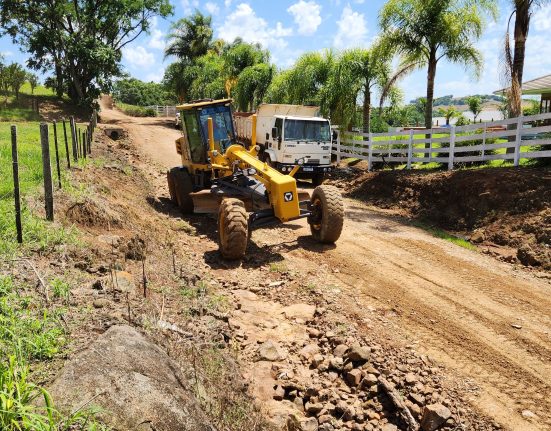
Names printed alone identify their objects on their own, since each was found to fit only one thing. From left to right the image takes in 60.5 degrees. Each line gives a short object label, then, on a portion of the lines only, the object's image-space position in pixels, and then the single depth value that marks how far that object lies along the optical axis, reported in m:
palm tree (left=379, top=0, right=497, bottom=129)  15.16
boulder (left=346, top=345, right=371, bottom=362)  4.95
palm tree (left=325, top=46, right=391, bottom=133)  20.05
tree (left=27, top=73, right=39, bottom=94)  38.84
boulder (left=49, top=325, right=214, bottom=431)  2.74
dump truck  16.14
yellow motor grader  8.02
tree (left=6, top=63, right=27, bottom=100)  36.38
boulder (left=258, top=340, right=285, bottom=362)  5.18
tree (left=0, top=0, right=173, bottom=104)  32.50
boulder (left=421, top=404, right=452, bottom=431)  4.14
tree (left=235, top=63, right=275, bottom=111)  31.58
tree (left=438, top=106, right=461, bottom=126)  48.42
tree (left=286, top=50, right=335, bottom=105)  22.98
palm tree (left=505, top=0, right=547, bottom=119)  12.10
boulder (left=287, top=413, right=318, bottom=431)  4.07
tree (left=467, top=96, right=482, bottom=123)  53.33
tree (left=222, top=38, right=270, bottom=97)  35.16
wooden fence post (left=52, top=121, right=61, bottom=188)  8.10
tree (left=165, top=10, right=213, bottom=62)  45.34
